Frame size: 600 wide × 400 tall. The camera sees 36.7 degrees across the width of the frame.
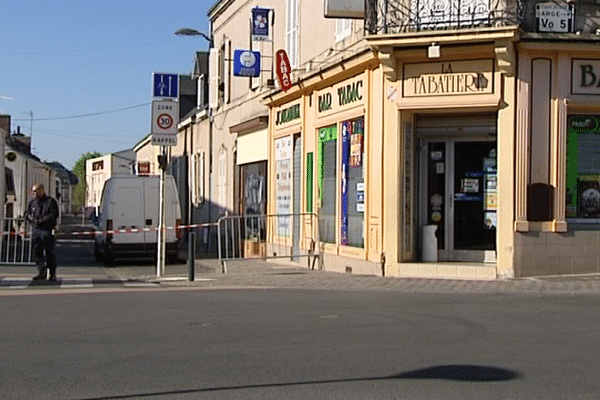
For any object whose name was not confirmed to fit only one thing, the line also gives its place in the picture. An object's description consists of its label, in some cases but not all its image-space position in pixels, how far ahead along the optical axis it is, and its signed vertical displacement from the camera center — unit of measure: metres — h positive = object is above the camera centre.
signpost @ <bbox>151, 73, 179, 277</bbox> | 18.47 +1.87
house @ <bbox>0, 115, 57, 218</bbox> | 39.41 +1.63
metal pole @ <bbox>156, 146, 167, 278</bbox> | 18.34 -0.62
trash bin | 17.23 -0.65
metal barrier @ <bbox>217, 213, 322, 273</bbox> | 20.52 -0.70
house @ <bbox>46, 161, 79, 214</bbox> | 116.94 +3.15
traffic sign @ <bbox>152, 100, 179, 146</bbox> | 18.75 +1.80
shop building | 15.91 +1.21
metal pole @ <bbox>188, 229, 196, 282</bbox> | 16.72 -0.86
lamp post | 16.80 +1.20
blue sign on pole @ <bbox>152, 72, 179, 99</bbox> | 18.98 +2.60
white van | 23.45 -0.25
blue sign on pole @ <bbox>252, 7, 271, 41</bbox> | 24.27 +5.01
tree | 128.50 +4.67
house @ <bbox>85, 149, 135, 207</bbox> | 89.68 +4.18
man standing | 16.56 -0.42
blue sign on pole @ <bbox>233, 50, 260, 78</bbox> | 24.28 +3.94
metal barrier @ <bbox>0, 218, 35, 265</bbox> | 20.95 -0.82
